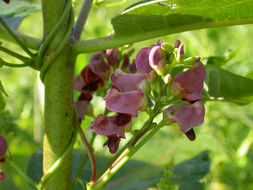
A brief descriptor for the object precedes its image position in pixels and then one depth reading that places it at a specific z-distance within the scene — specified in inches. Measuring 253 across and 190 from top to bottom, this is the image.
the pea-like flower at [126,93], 7.2
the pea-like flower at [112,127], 7.4
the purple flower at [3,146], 8.2
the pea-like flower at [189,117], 7.4
